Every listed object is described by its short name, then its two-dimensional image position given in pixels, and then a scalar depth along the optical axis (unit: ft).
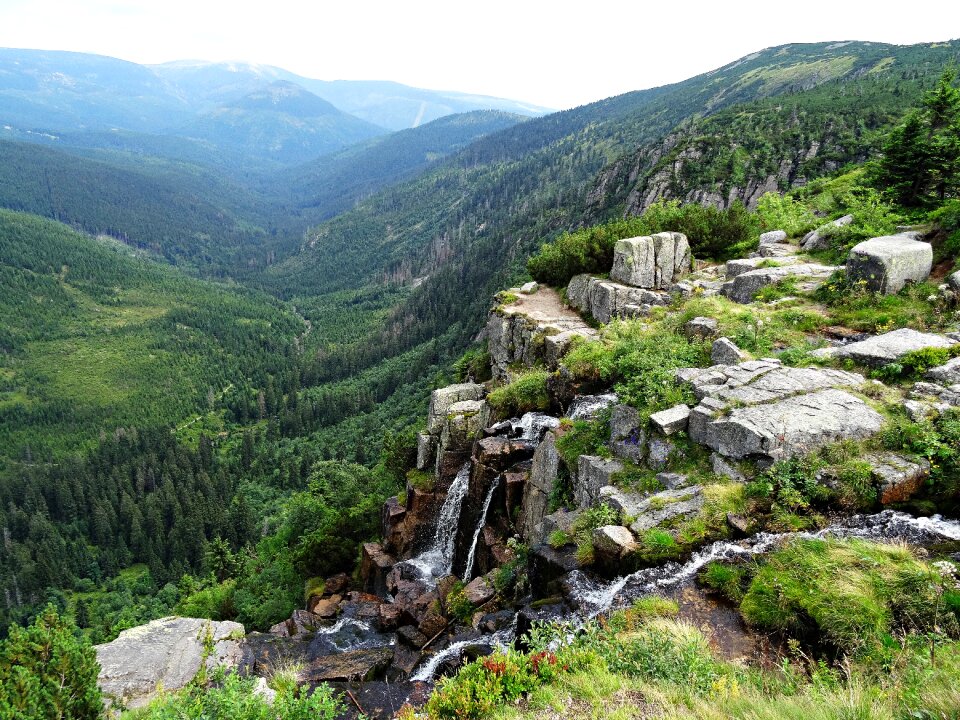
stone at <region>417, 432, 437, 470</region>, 97.55
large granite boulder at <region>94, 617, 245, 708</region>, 54.75
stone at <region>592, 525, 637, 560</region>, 44.16
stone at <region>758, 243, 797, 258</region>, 92.29
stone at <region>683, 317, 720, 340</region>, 67.46
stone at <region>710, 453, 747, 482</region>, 46.01
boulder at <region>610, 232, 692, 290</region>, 94.84
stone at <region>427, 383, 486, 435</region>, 97.19
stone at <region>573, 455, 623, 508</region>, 53.42
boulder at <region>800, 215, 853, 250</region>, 89.44
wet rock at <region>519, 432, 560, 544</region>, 61.36
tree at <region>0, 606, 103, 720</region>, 36.94
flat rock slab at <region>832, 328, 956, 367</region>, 52.24
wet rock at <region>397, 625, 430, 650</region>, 60.80
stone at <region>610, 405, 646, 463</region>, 54.19
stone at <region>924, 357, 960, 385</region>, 46.93
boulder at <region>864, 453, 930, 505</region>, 40.75
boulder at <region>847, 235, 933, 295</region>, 65.05
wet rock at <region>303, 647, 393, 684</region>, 55.88
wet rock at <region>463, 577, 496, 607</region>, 57.98
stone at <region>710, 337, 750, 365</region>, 59.36
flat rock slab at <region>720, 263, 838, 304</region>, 77.05
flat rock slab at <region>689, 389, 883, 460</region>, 45.09
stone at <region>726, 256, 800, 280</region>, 85.40
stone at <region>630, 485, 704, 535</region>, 45.09
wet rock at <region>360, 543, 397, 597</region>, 85.97
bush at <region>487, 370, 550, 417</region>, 78.84
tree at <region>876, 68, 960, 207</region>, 82.76
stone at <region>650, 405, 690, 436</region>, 51.39
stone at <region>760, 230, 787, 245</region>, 101.71
